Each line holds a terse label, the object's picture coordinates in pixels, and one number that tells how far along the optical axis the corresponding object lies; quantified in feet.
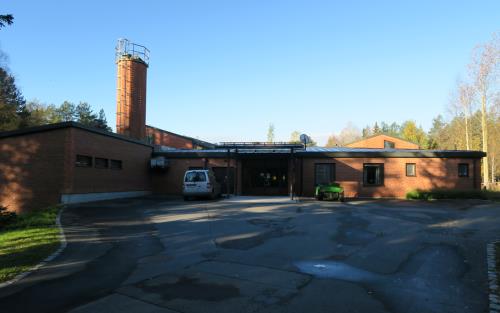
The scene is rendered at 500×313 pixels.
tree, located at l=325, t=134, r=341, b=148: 342.27
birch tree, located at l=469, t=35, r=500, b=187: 126.31
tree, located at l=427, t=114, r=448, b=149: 217.87
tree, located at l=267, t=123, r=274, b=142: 278.85
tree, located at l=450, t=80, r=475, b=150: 138.99
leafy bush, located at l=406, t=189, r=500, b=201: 74.08
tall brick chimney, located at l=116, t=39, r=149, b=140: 92.22
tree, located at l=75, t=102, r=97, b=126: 215.67
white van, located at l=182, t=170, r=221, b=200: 69.92
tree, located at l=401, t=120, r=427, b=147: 285.84
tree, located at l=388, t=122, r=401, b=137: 408.22
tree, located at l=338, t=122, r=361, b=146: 348.22
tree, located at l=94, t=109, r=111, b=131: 209.86
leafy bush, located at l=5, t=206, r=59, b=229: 38.47
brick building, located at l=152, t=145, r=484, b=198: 83.61
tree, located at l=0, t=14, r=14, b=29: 25.05
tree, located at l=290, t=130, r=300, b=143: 304.13
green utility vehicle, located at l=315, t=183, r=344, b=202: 72.40
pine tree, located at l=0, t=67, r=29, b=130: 117.08
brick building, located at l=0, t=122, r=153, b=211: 59.52
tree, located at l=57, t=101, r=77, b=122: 216.33
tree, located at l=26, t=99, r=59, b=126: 145.66
